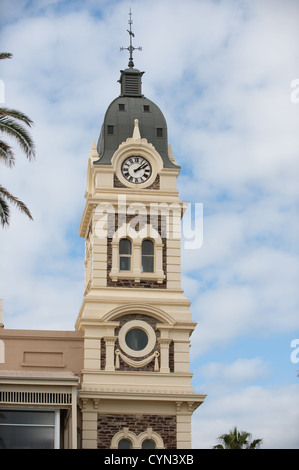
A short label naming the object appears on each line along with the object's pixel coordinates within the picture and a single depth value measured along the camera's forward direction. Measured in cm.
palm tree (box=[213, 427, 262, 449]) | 4734
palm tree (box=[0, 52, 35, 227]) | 3472
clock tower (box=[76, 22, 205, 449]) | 4171
